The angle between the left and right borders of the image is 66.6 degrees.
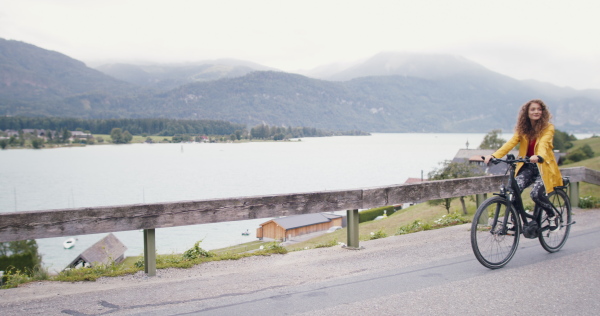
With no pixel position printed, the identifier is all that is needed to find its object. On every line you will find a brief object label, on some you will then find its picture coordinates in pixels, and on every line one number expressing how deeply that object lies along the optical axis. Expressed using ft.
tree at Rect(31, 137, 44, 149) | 613.64
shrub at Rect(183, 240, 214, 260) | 23.47
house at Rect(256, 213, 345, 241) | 151.12
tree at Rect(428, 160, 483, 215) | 135.08
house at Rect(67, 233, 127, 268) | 125.70
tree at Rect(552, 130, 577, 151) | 297.94
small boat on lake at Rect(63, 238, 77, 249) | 160.25
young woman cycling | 21.65
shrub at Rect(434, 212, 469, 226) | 32.55
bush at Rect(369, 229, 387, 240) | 29.17
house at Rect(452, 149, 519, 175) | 229.86
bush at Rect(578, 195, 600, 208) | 37.52
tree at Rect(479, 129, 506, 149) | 346.13
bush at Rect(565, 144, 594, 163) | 225.97
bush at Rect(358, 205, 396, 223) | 176.10
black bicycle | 19.79
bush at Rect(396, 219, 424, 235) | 30.76
